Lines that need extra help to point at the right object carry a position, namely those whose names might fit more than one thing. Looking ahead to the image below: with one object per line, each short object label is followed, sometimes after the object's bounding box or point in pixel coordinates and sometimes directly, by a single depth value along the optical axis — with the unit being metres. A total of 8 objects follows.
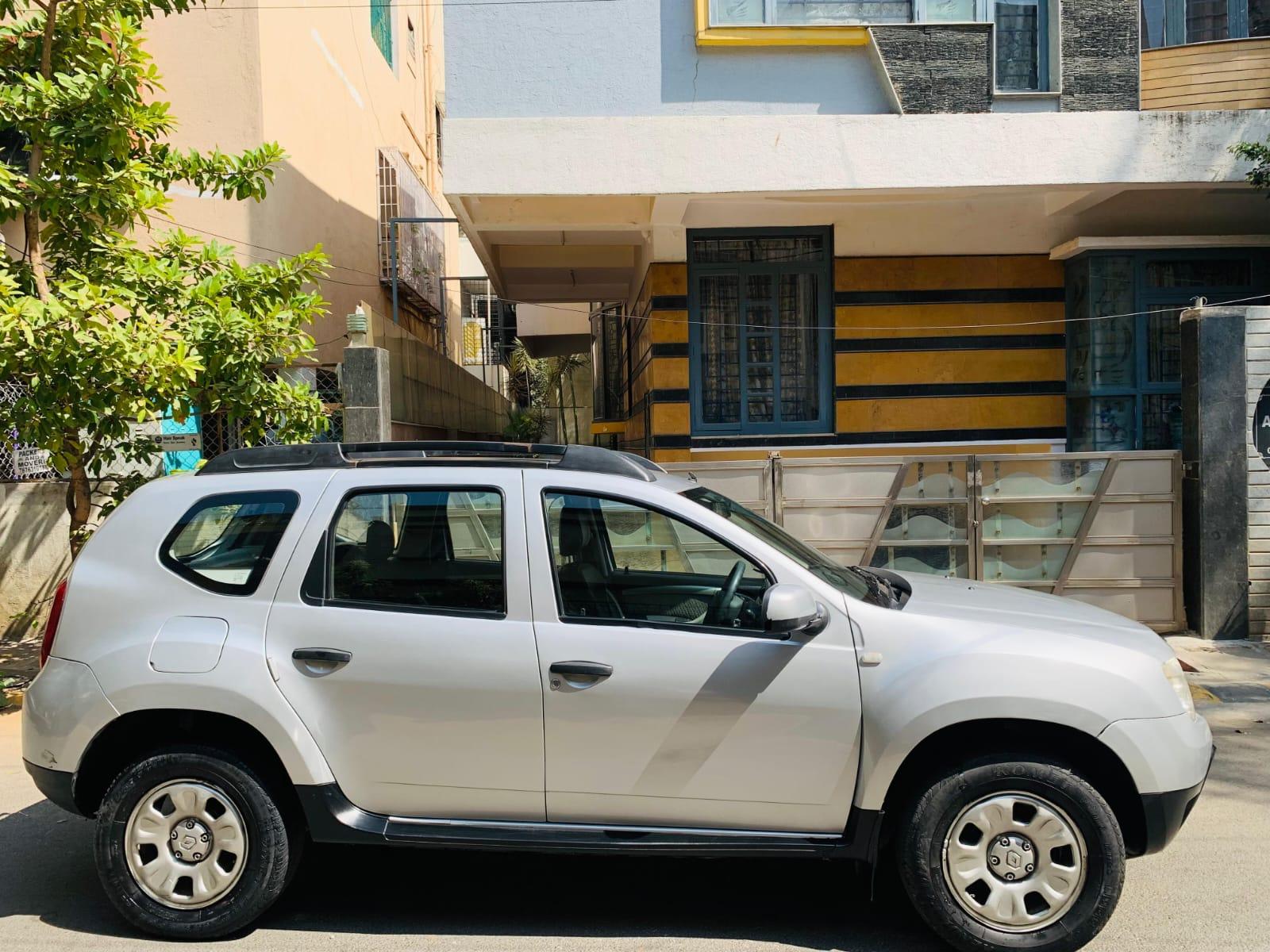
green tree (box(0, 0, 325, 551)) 6.73
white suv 3.80
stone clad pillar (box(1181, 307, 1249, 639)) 8.77
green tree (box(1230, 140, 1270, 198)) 9.21
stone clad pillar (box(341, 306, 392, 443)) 8.58
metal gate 8.95
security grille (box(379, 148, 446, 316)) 16.42
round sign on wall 8.90
